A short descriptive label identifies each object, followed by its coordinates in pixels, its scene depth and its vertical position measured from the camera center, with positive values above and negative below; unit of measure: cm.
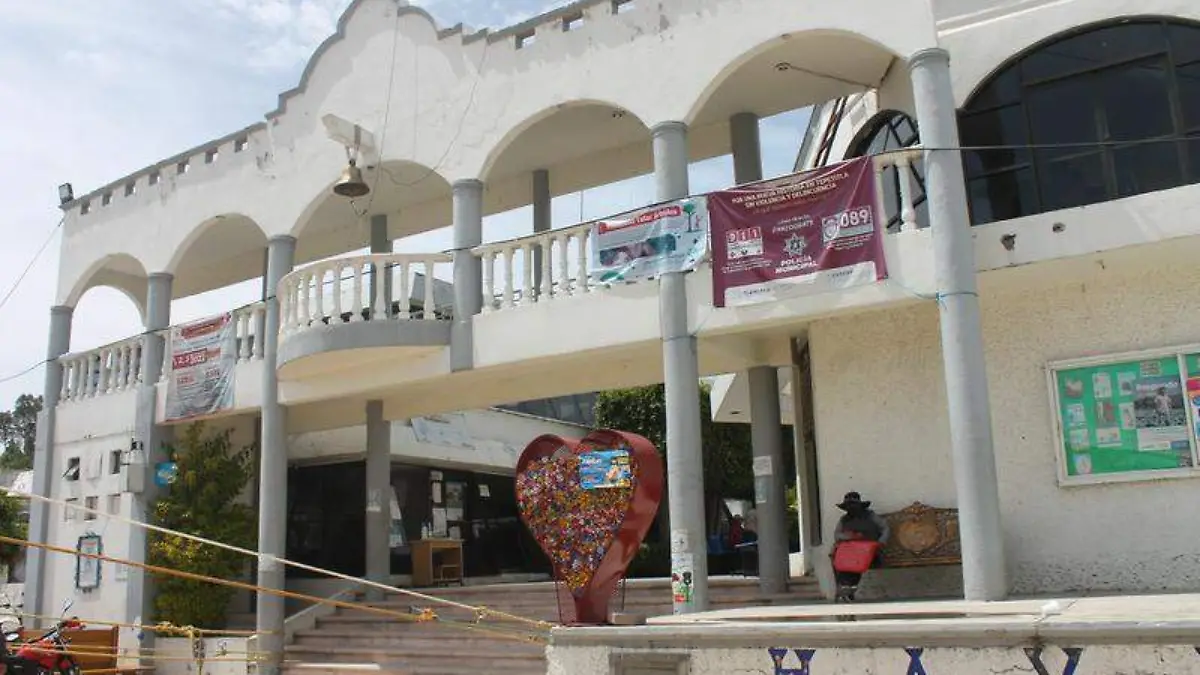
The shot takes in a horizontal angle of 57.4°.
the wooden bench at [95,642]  1376 -71
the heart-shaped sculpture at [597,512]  795 +41
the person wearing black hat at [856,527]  1059 +31
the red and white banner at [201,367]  1591 +312
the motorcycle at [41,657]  986 -64
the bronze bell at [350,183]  1384 +488
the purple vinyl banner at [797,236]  1077 +321
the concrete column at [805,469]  1373 +118
